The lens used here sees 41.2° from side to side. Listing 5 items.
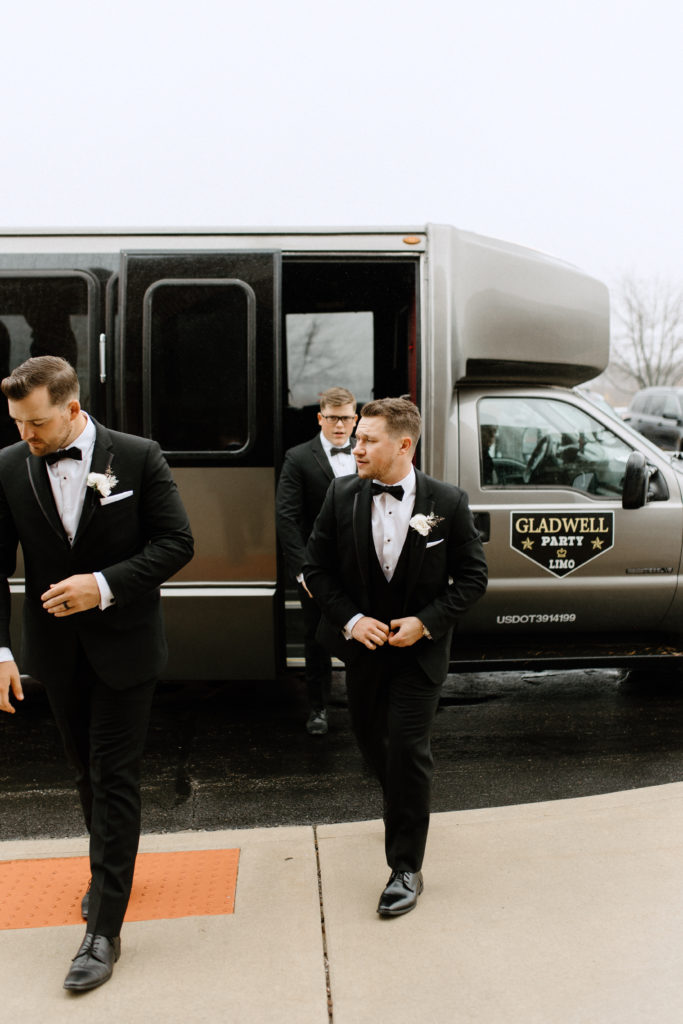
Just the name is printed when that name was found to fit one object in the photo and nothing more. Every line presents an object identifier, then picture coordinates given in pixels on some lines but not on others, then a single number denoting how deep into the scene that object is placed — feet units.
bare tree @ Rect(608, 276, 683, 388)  150.71
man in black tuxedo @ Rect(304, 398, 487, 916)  10.80
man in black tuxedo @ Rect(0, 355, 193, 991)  9.69
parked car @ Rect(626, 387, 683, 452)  57.82
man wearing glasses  16.61
